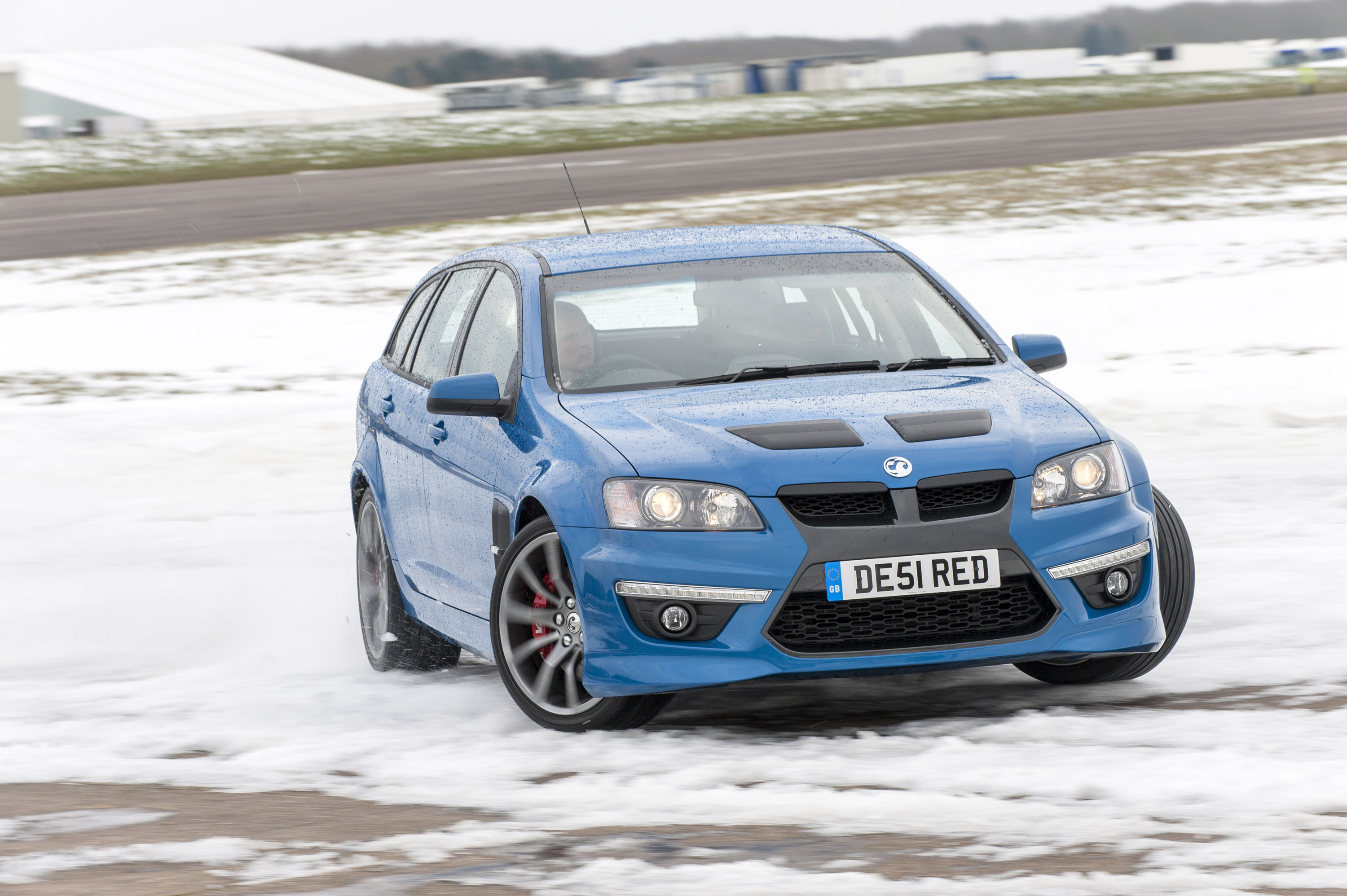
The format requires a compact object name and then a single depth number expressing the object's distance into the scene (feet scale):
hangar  434.64
